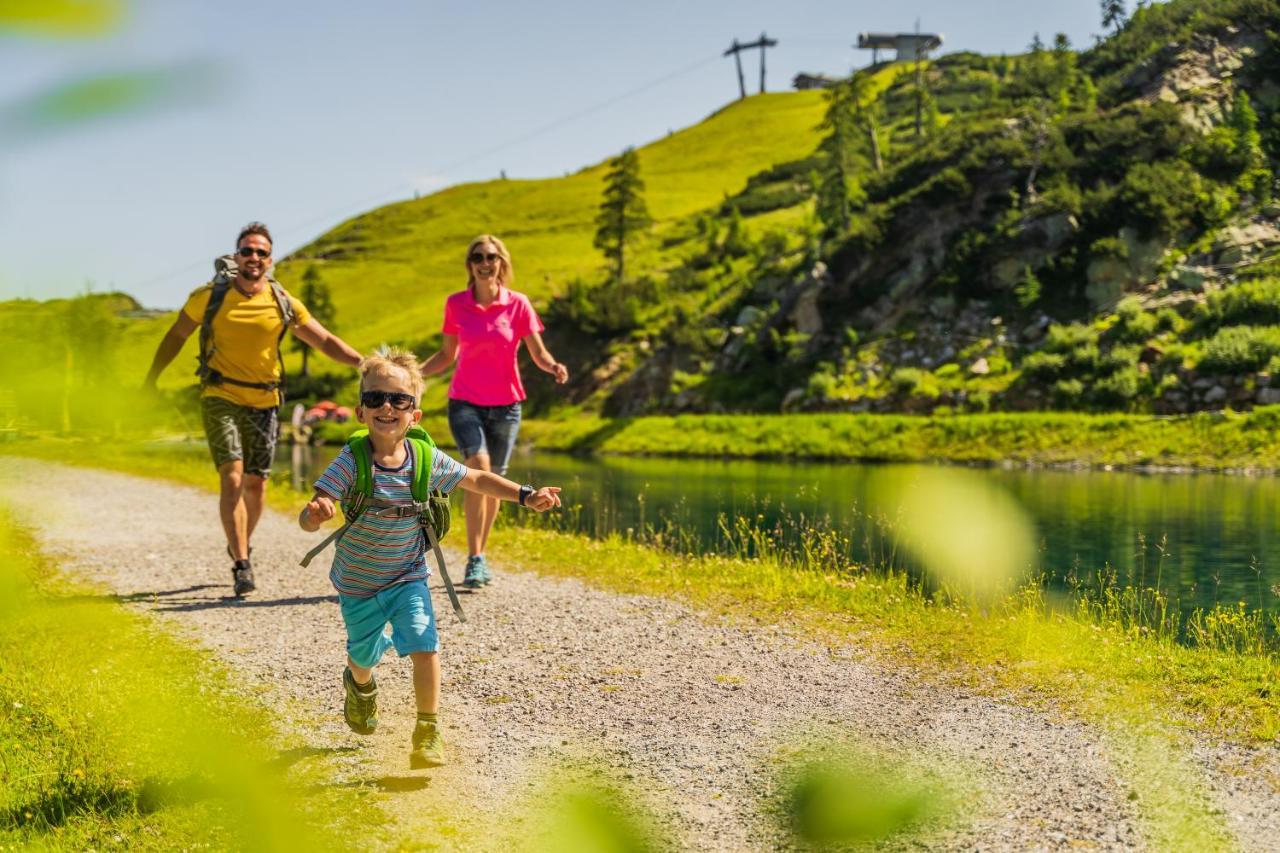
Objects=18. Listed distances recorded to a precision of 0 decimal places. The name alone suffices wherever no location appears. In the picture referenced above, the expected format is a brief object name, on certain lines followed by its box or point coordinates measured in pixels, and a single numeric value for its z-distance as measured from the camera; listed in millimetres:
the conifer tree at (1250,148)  51344
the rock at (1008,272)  52469
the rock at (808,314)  56375
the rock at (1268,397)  38672
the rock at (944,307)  53184
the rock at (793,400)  51969
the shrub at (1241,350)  40375
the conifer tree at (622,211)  78312
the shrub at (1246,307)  43688
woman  11625
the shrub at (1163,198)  49094
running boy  5977
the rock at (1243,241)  48344
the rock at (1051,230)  51656
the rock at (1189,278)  47312
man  9984
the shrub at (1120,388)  42156
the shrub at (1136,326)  45406
